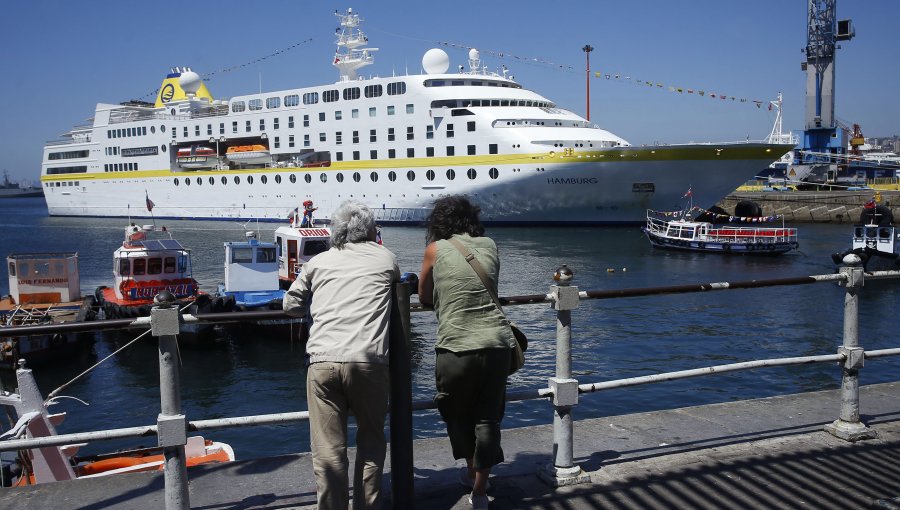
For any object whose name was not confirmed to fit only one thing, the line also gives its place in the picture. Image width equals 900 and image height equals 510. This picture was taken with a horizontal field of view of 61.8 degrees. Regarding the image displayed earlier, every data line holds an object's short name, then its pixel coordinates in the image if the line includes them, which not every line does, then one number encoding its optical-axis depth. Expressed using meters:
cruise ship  40.78
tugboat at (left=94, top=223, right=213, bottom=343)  16.73
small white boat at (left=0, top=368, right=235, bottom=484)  5.73
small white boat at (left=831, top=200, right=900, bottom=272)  25.25
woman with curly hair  3.39
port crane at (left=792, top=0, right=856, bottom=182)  56.16
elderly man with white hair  3.13
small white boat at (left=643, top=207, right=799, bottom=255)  32.05
